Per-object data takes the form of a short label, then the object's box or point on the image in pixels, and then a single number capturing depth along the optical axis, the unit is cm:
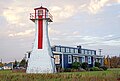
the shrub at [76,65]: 5530
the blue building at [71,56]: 5704
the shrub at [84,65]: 5741
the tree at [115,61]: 9417
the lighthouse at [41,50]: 4575
